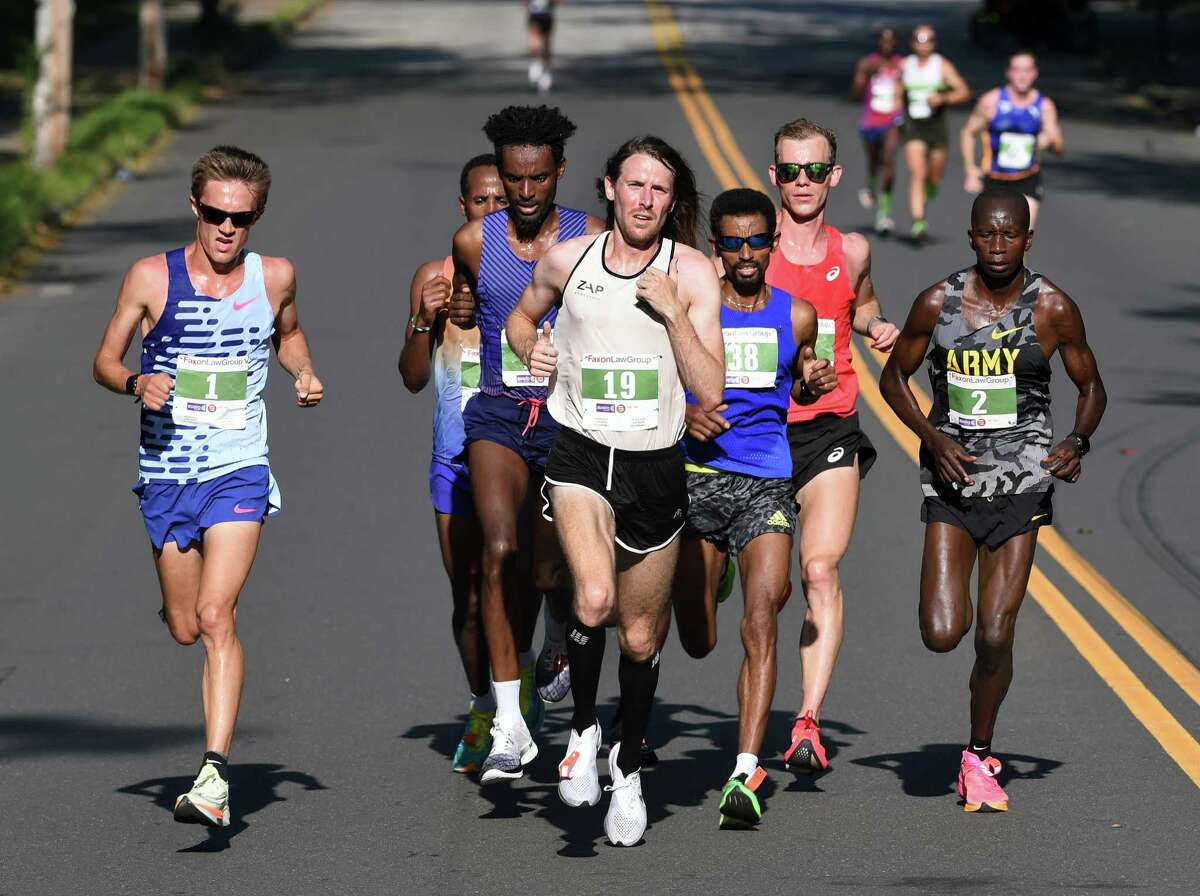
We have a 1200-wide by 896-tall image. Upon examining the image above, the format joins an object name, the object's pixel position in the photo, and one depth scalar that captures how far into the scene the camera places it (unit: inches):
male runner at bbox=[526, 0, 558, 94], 2859.3
